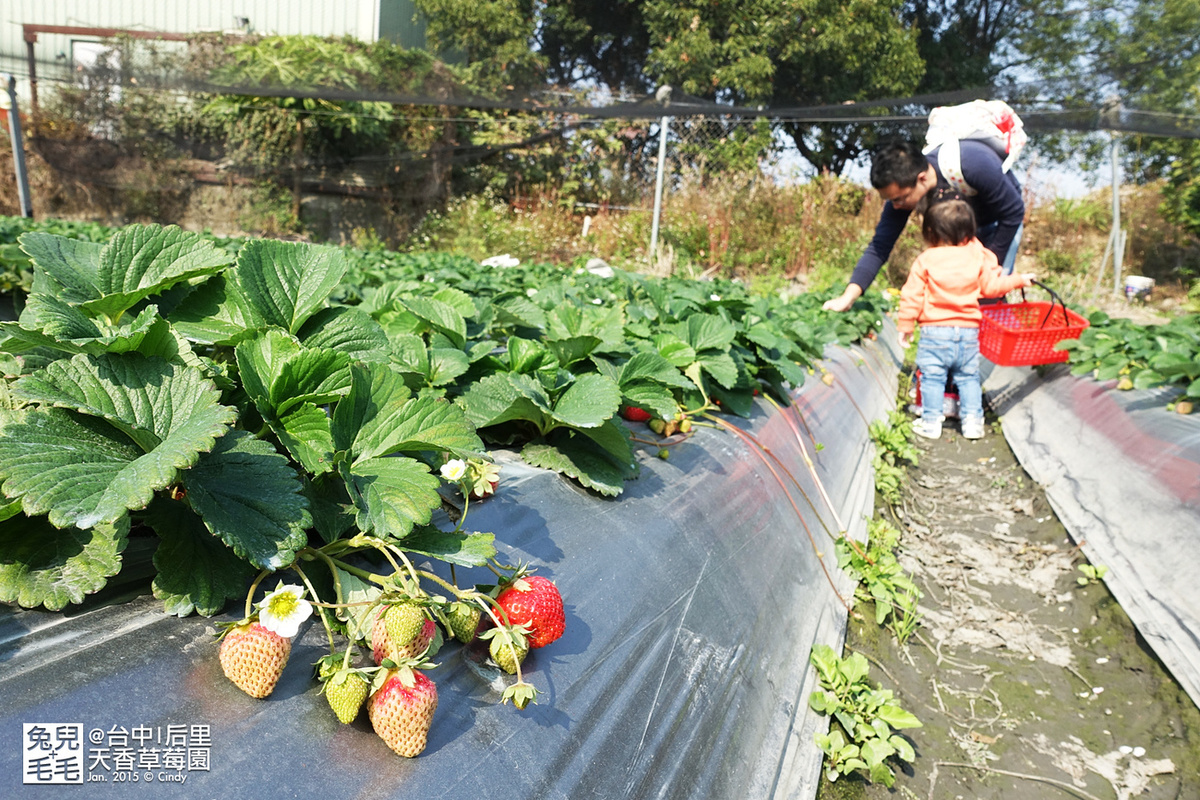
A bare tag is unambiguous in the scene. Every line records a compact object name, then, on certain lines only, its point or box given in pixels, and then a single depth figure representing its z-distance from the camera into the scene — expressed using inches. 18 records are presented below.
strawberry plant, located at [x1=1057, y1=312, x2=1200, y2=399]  126.8
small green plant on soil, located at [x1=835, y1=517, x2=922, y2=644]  90.5
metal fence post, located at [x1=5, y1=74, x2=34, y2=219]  404.8
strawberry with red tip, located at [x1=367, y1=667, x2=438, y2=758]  29.0
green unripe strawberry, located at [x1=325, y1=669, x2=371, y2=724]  29.2
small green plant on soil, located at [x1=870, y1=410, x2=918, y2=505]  133.2
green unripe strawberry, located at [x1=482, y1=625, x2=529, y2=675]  33.6
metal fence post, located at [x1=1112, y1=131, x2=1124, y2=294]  359.3
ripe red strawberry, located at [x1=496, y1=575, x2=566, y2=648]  36.3
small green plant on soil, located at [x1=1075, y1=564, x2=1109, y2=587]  104.3
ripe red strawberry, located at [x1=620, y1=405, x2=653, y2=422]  76.8
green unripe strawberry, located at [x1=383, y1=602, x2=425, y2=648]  30.4
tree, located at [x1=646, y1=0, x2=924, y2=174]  594.5
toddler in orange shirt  160.4
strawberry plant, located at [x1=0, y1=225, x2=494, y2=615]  30.0
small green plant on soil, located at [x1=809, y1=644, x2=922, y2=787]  63.2
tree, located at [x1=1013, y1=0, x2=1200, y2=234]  329.7
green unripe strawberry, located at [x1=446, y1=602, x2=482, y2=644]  34.0
